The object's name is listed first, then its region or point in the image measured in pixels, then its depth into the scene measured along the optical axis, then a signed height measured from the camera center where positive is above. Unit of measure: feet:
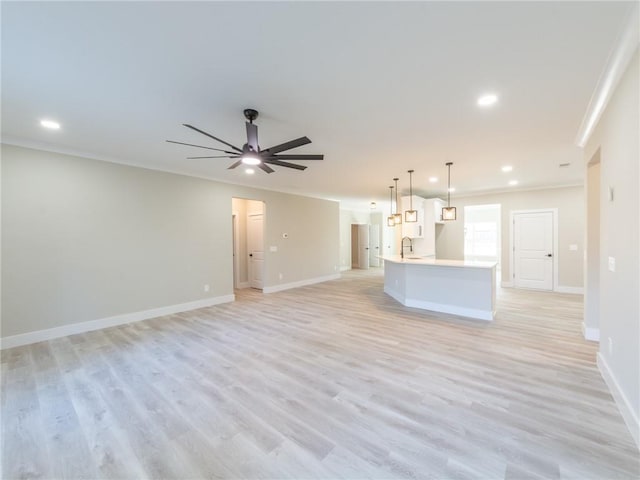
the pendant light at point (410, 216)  17.90 +1.35
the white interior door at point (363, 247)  38.63 -1.50
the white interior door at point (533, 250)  22.85 -1.38
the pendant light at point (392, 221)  19.49 +1.12
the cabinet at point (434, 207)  25.07 +2.64
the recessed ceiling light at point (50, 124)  10.26 +4.54
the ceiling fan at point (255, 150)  9.06 +3.09
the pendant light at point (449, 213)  16.31 +1.33
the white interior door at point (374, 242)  39.27 -0.82
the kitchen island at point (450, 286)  15.08 -3.08
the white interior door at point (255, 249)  24.13 -0.98
